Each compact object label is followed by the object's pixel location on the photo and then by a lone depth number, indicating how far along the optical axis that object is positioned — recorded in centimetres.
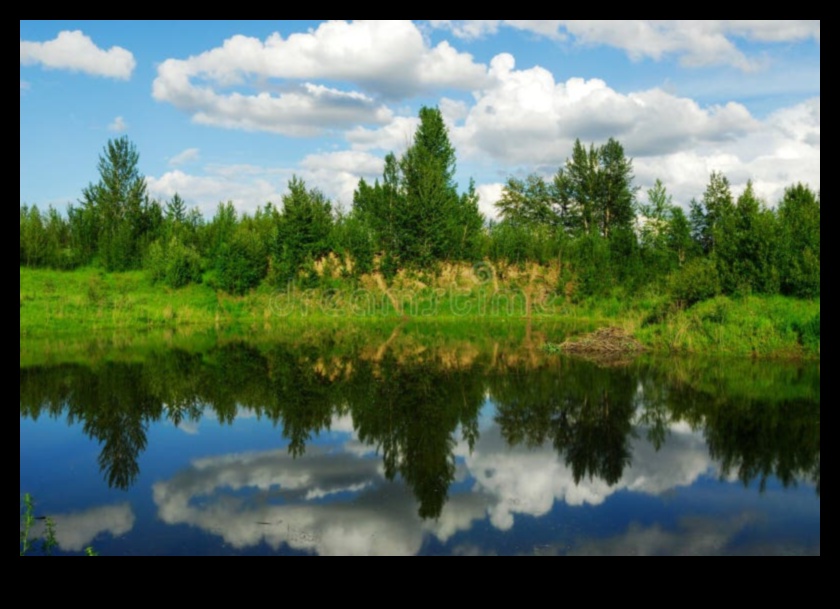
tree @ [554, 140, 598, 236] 5234
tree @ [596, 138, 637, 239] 5159
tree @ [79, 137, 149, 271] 4231
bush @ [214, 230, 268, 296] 3745
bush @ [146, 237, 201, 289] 3734
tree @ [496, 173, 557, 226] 5575
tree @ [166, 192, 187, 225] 4584
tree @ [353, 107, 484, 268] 4131
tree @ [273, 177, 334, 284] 3897
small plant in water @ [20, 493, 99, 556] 694
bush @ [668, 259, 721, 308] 2266
